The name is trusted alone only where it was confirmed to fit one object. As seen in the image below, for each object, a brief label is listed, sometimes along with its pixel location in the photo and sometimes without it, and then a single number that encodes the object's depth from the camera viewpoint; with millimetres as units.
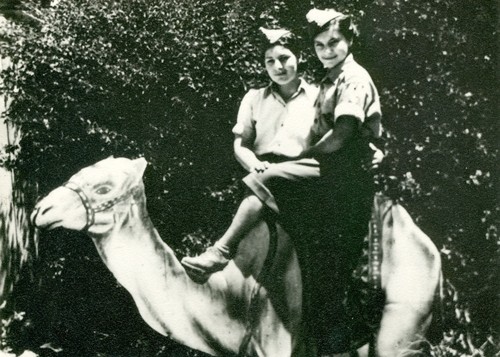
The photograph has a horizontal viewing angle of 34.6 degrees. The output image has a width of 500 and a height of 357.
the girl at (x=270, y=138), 5371
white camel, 5406
